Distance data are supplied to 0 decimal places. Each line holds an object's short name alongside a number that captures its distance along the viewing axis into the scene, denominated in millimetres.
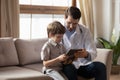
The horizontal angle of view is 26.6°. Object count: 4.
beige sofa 2814
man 2545
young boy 2438
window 4219
